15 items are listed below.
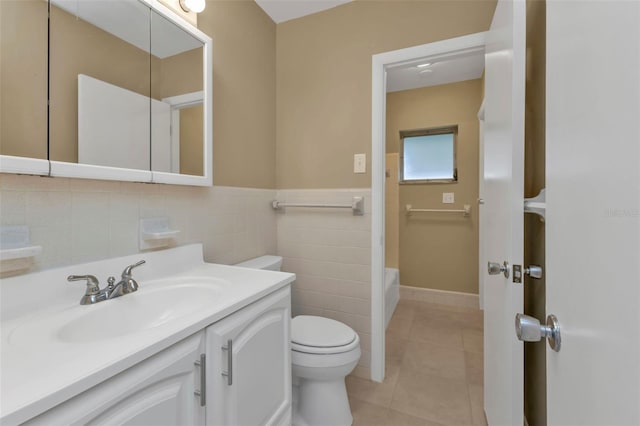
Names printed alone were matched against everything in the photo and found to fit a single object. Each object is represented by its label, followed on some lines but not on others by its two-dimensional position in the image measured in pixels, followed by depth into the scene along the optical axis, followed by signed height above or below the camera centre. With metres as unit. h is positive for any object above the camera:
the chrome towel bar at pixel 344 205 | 1.82 +0.05
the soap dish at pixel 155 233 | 1.16 -0.09
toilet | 1.37 -0.79
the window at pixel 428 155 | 3.21 +0.67
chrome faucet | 0.90 -0.26
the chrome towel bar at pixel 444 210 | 3.03 +0.02
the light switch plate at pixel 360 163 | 1.83 +0.32
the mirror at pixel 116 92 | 0.86 +0.46
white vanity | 0.53 -0.32
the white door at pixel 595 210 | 0.32 +0.00
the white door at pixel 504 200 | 0.97 +0.05
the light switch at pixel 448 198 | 3.13 +0.15
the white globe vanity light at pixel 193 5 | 1.34 +1.00
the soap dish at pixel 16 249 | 0.78 -0.10
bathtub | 2.70 -0.82
